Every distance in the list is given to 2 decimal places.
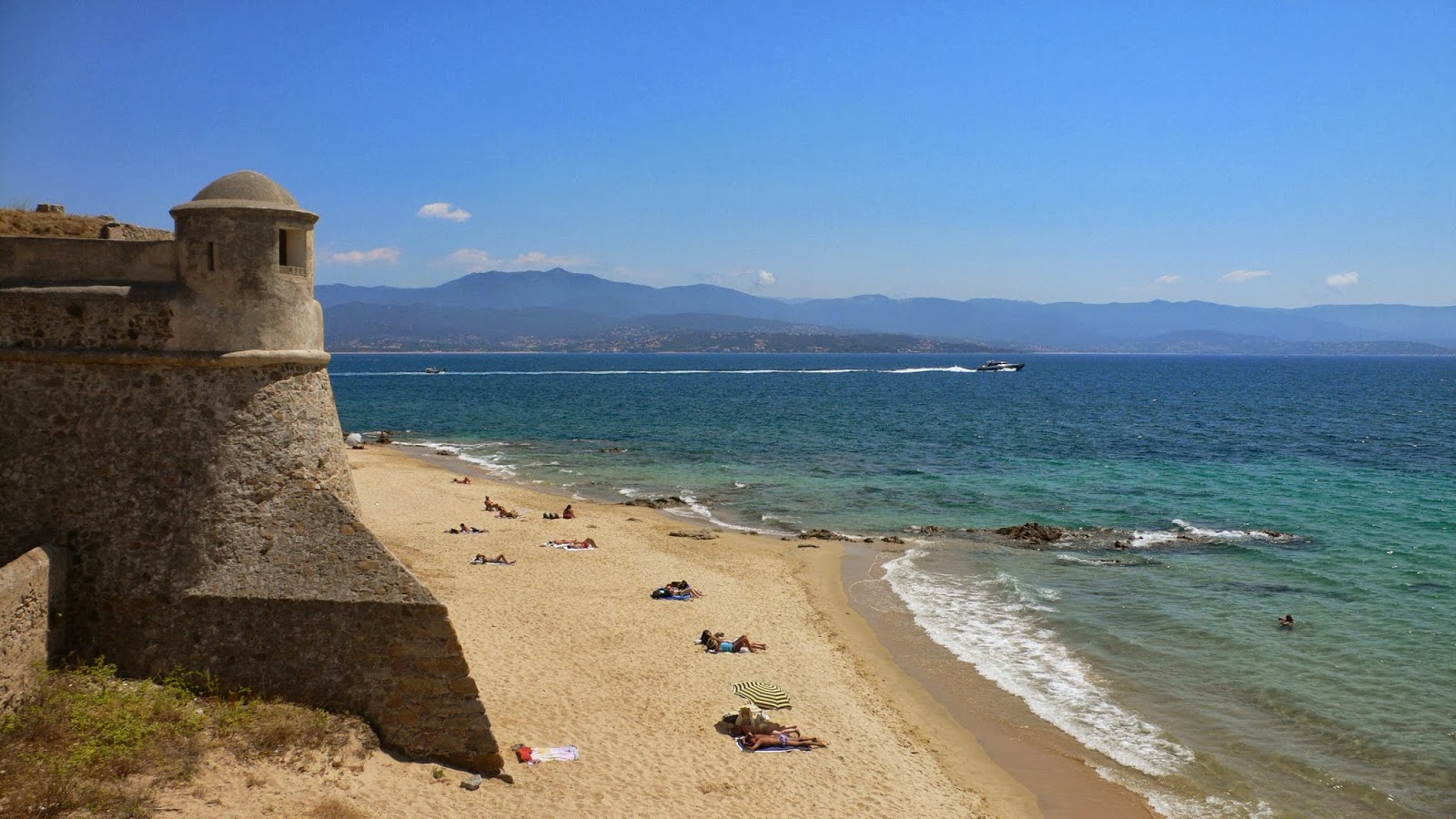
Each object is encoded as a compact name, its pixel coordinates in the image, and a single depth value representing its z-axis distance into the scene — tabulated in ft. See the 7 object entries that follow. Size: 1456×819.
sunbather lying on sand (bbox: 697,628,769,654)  59.00
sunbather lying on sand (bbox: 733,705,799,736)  46.32
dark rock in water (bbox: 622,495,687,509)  115.75
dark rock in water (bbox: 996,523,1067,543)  97.92
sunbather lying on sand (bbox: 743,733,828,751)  45.11
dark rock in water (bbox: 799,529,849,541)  98.12
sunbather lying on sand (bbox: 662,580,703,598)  70.95
